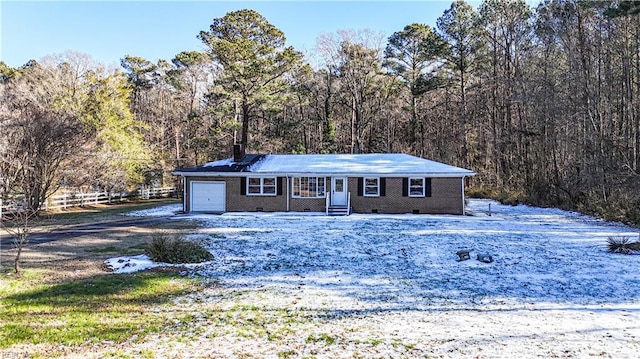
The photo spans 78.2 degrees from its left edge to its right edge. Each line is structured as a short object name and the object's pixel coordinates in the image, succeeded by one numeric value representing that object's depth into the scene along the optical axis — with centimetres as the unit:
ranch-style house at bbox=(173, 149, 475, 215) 2142
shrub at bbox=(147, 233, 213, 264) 1091
